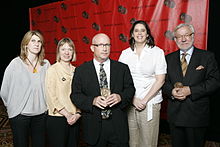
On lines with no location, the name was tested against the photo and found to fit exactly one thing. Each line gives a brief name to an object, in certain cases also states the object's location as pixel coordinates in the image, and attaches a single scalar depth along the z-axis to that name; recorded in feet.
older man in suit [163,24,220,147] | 7.15
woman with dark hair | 7.74
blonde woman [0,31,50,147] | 7.37
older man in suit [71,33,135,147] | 6.73
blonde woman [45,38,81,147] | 7.35
